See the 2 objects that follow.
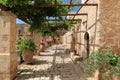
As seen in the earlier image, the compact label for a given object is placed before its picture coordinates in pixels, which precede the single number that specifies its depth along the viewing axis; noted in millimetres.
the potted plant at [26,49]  4372
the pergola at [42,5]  2746
